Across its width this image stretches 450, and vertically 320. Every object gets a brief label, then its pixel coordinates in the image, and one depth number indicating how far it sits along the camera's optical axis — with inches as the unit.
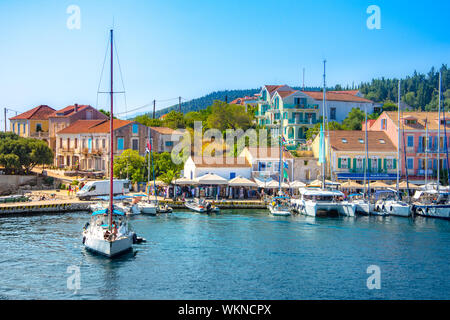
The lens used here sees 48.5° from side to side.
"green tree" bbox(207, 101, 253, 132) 3302.2
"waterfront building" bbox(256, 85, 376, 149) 3430.1
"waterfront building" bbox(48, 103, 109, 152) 3526.1
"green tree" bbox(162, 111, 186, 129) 3577.5
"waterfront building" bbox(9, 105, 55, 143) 3655.3
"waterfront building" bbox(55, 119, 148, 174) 3011.8
